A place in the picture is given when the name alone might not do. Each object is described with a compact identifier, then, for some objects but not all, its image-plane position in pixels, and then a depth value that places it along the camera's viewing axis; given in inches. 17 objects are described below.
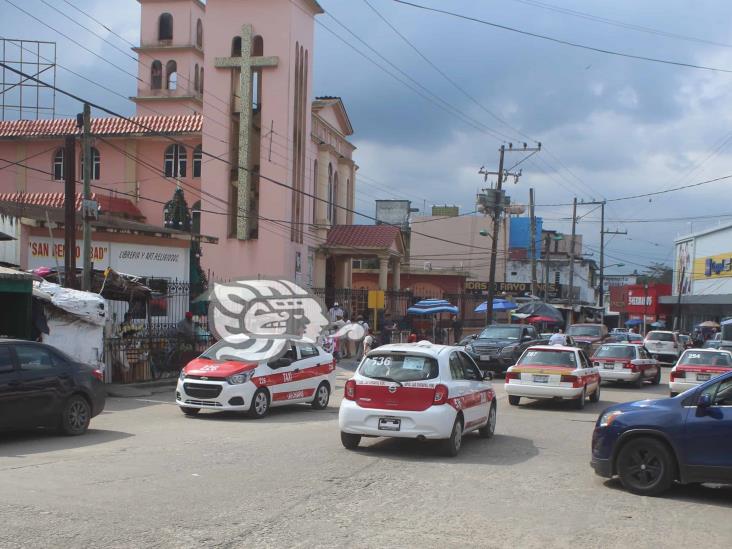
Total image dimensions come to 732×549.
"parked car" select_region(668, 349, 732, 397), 824.9
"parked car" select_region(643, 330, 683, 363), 1524.4
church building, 1598.2
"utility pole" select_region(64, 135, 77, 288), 796.6
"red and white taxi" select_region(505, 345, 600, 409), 725.3
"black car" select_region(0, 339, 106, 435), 478.0
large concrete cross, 1593.3
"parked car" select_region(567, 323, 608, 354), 1466.5
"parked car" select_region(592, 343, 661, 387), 989.8
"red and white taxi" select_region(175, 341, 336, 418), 612.4
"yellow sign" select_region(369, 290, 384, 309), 1384.1
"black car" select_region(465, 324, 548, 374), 1096.8
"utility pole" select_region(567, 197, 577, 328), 2313.0
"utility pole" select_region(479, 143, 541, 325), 1662.2
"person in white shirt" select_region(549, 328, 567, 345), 1126.2
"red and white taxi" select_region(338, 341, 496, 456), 448.8
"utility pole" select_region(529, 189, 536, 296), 2125.4
